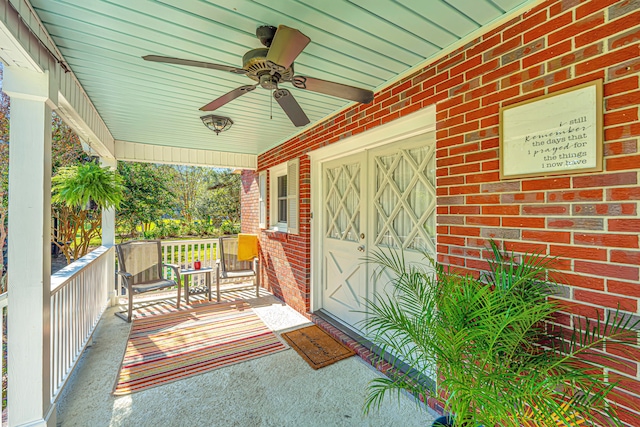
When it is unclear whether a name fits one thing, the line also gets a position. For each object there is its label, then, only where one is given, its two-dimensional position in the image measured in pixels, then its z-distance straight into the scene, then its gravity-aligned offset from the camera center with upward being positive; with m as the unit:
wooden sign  1.36 +0.41
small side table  4.48 -1.12
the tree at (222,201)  10.70 +0.41
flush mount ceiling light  3.27 +1.06
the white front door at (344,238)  3.29 -0.33
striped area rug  2.60 -1.48
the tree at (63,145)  4.96 +1.18
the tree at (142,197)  7.75 +0.42
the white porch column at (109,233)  4.19 -0.32
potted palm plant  1.17 -0.65
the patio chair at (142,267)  3.91 -0.84
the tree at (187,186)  10.84 +1.03
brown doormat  2.83 -1.47
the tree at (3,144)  4.01 +0.99
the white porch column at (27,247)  1.73 -0.22
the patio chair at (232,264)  4.71 -0.93
